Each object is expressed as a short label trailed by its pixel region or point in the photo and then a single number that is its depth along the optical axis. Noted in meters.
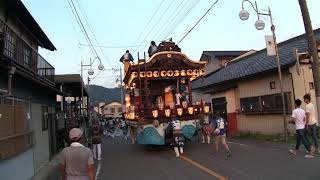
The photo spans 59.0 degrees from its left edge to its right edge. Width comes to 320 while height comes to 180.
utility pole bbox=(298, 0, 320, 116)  9.07
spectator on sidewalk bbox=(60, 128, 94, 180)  4.21
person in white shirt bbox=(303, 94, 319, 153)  9.07
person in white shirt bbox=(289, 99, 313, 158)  9.07
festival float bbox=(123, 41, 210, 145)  12.26
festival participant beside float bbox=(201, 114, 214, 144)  14.01
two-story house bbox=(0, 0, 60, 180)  6.69
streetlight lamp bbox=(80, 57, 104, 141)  25.36
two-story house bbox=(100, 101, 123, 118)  73.78
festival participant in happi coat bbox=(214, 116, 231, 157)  10.45
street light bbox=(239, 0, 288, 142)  12.47
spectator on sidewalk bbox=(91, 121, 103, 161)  12.01
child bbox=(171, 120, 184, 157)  11.28
